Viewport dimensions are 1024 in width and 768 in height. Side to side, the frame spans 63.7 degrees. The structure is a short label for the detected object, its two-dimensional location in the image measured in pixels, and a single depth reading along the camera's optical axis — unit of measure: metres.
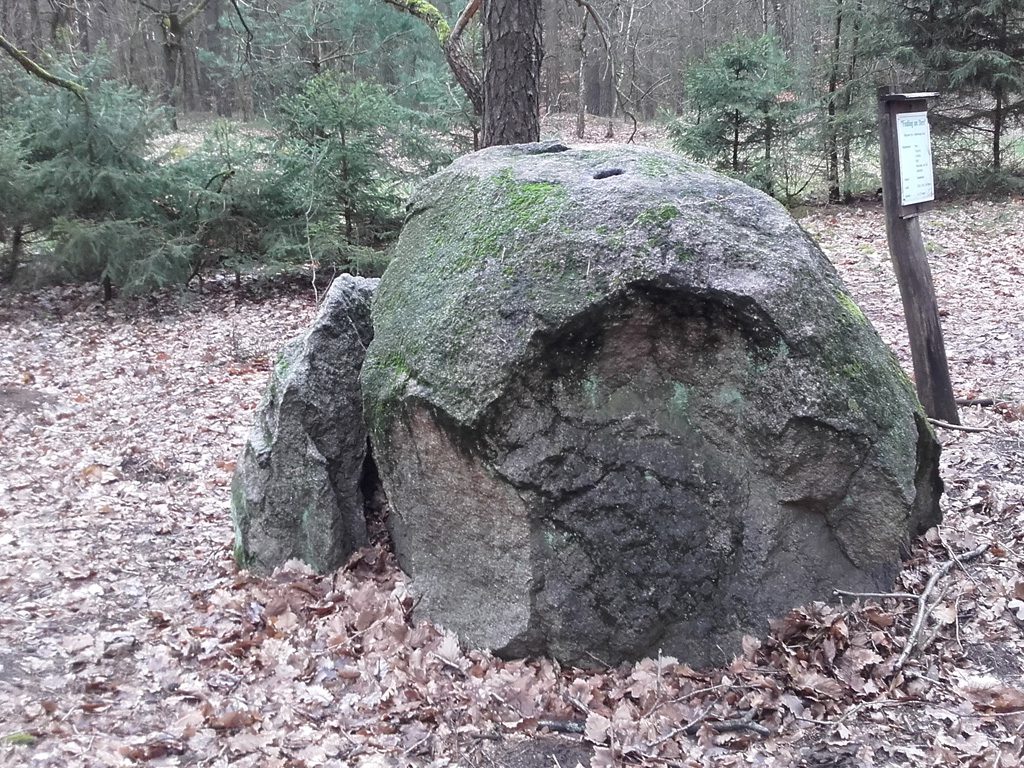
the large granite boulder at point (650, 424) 3.71
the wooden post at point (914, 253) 5.09
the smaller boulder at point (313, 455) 4.68
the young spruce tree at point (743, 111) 14.40
